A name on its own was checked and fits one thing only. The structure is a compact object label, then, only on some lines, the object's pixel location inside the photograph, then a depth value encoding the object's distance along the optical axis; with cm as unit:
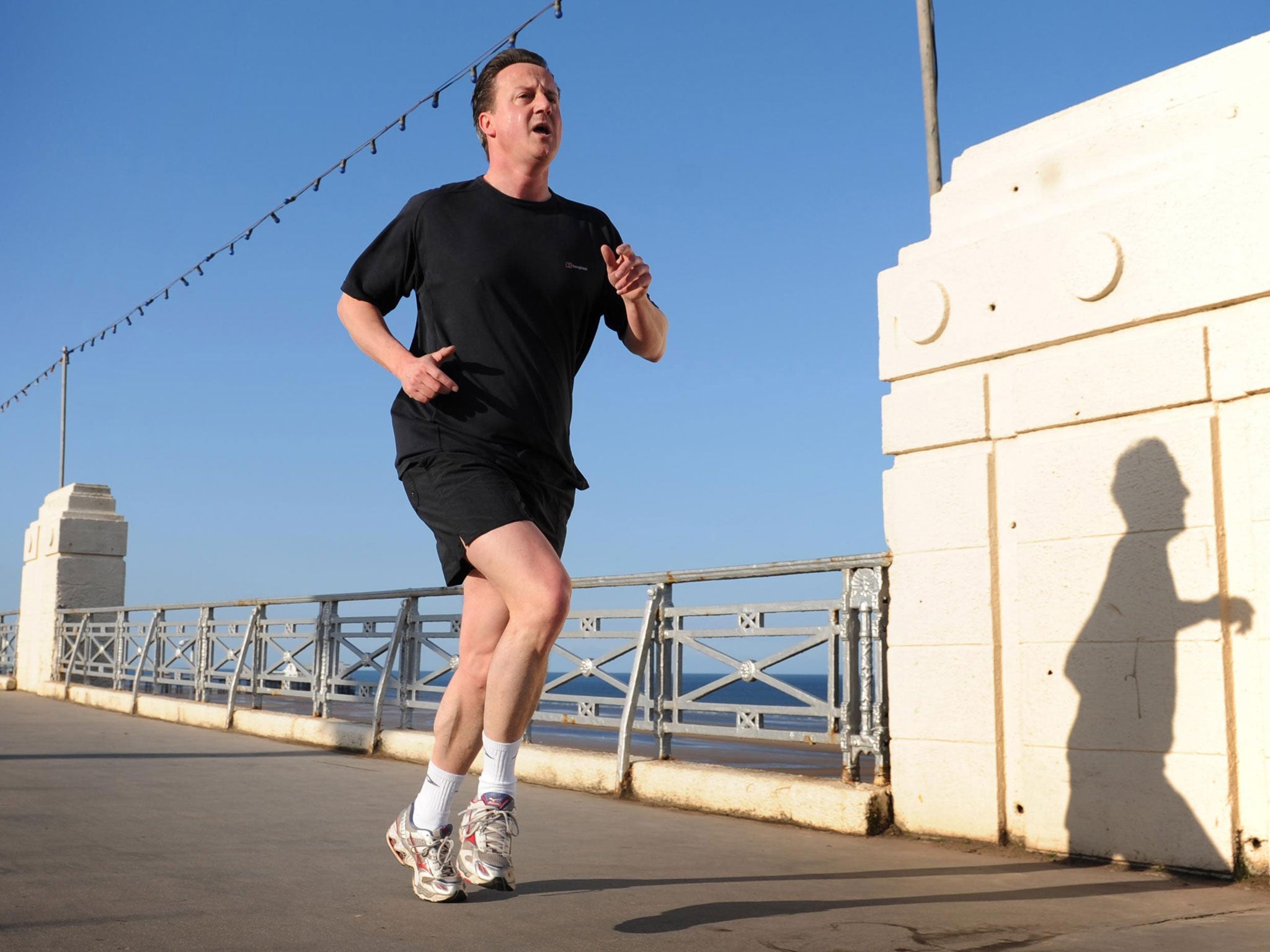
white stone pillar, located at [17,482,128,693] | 1611
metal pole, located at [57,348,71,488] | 1909
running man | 286
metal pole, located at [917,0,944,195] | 566
